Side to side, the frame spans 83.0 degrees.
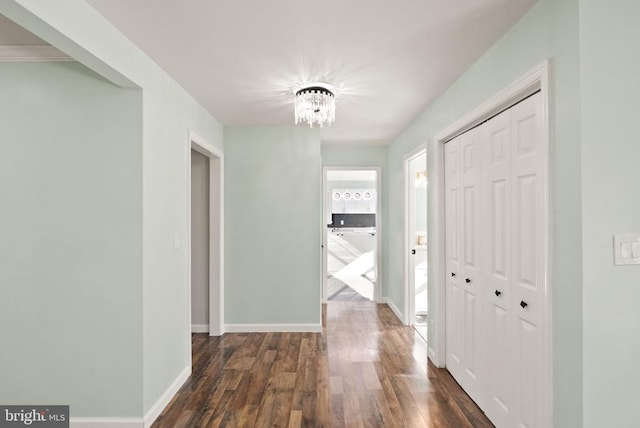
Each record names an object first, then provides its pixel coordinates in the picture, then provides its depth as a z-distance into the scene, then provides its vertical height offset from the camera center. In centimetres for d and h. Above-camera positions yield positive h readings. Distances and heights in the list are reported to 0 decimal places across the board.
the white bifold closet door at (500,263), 192 -31
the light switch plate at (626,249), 153 -15
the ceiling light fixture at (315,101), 293 +93
